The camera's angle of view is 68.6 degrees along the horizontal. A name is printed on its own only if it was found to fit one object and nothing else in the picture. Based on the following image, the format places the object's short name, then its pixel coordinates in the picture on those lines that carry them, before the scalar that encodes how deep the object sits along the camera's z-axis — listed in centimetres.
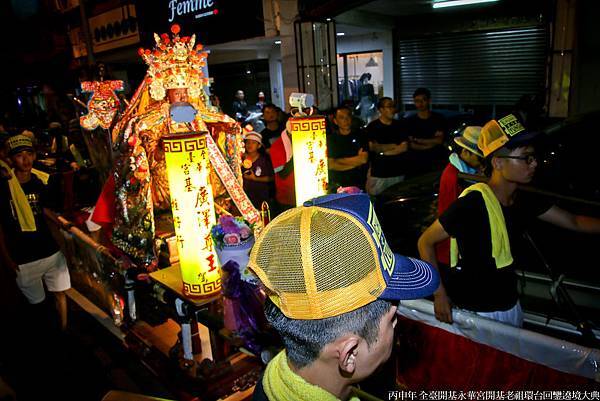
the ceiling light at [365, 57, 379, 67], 1450
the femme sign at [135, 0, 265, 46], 1141
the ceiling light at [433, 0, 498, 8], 1011
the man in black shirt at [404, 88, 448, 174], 732
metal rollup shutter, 1077
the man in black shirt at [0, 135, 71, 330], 532
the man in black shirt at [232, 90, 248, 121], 1678
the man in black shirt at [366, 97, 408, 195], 714
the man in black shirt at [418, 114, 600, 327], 292
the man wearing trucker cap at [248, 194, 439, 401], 136
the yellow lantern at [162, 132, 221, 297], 392
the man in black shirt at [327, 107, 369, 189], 699
